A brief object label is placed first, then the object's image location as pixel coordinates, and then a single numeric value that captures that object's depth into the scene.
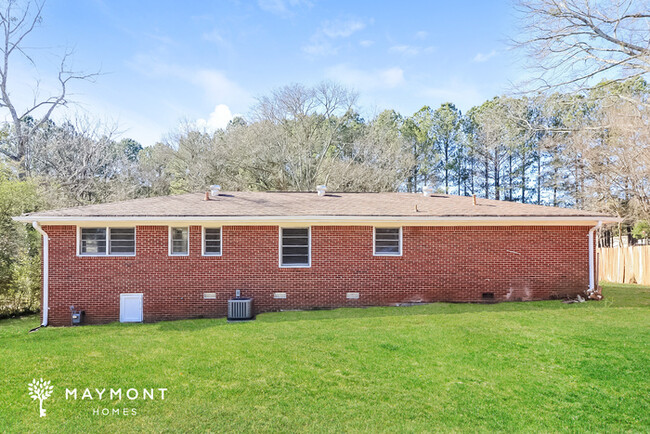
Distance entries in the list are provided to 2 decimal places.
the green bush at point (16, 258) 12.54
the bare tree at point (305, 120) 25.97
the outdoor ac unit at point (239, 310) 9.48
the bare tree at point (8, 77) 20.80
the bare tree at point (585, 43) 11.29
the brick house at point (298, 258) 10.13
